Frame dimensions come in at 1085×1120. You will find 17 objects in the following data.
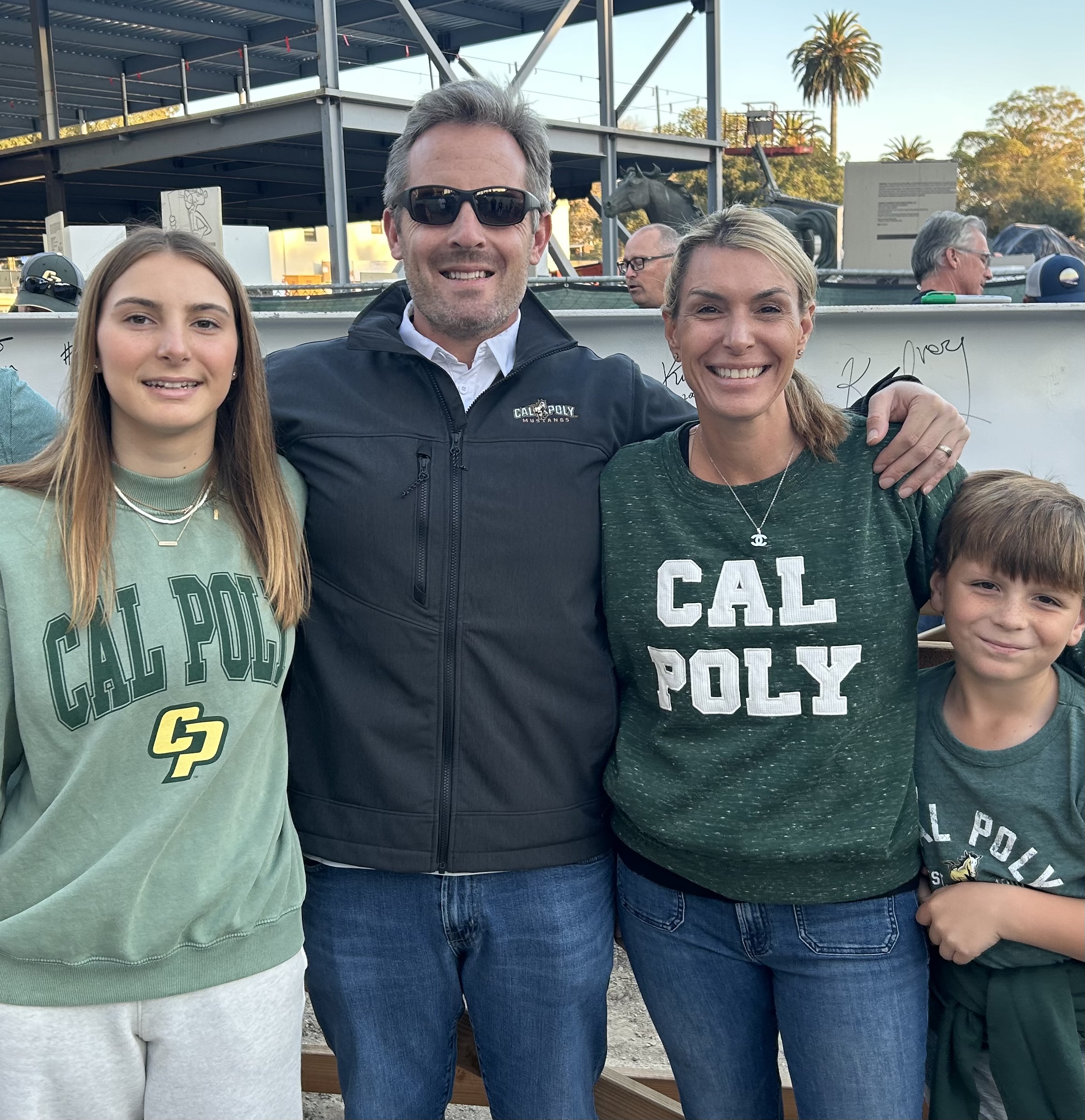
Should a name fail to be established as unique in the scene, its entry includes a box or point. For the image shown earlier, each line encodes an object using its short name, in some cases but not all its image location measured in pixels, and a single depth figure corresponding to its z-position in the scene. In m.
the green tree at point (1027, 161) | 54.81
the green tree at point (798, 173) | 61.38
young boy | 2.05
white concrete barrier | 5.34
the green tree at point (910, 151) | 66.90
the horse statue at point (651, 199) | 12.62
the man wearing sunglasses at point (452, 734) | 2.35
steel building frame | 14.22
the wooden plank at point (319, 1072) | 3.21
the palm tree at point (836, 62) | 68.44
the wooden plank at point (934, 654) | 2.62
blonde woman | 2.14
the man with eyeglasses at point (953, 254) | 6.29
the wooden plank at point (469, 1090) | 3.19
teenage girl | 1.95
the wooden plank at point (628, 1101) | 2.77
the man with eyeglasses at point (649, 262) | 6.80
